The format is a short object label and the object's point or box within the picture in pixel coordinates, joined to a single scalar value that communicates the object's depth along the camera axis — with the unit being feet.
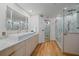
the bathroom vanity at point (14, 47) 2.74
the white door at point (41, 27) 6.81
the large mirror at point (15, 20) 4.08
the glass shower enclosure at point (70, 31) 5.39
